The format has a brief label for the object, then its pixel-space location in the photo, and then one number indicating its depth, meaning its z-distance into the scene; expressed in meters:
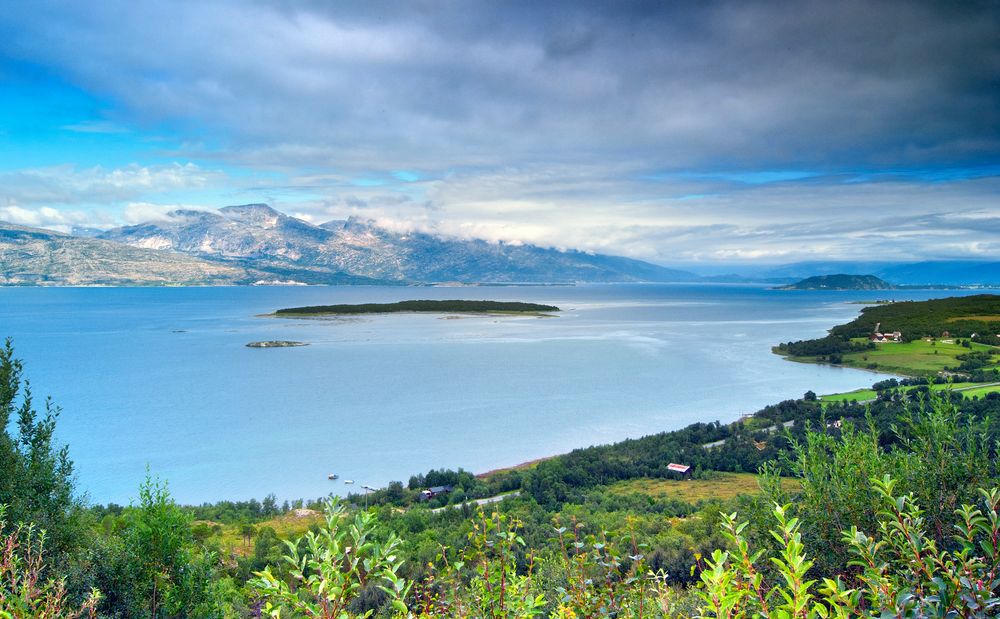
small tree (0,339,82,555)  9.02
